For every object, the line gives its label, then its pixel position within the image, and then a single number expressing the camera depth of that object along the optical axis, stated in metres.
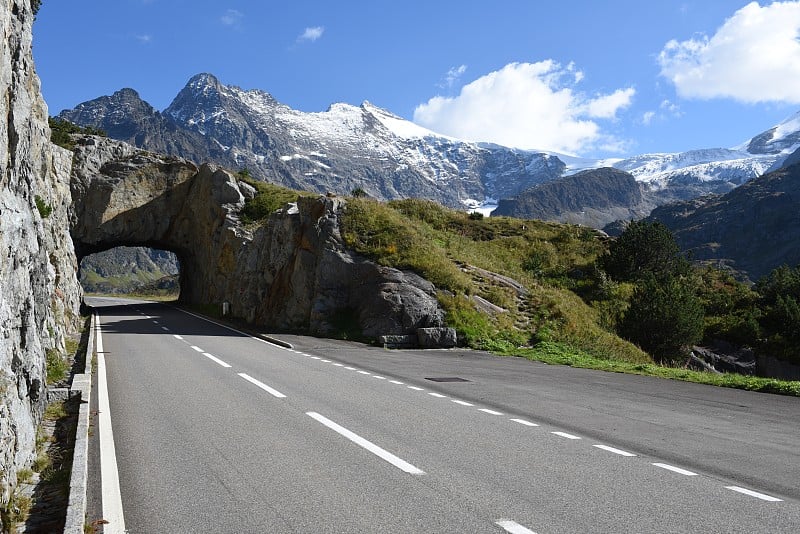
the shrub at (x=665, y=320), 23.47
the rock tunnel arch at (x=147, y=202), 43.84
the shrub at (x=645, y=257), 34.12
